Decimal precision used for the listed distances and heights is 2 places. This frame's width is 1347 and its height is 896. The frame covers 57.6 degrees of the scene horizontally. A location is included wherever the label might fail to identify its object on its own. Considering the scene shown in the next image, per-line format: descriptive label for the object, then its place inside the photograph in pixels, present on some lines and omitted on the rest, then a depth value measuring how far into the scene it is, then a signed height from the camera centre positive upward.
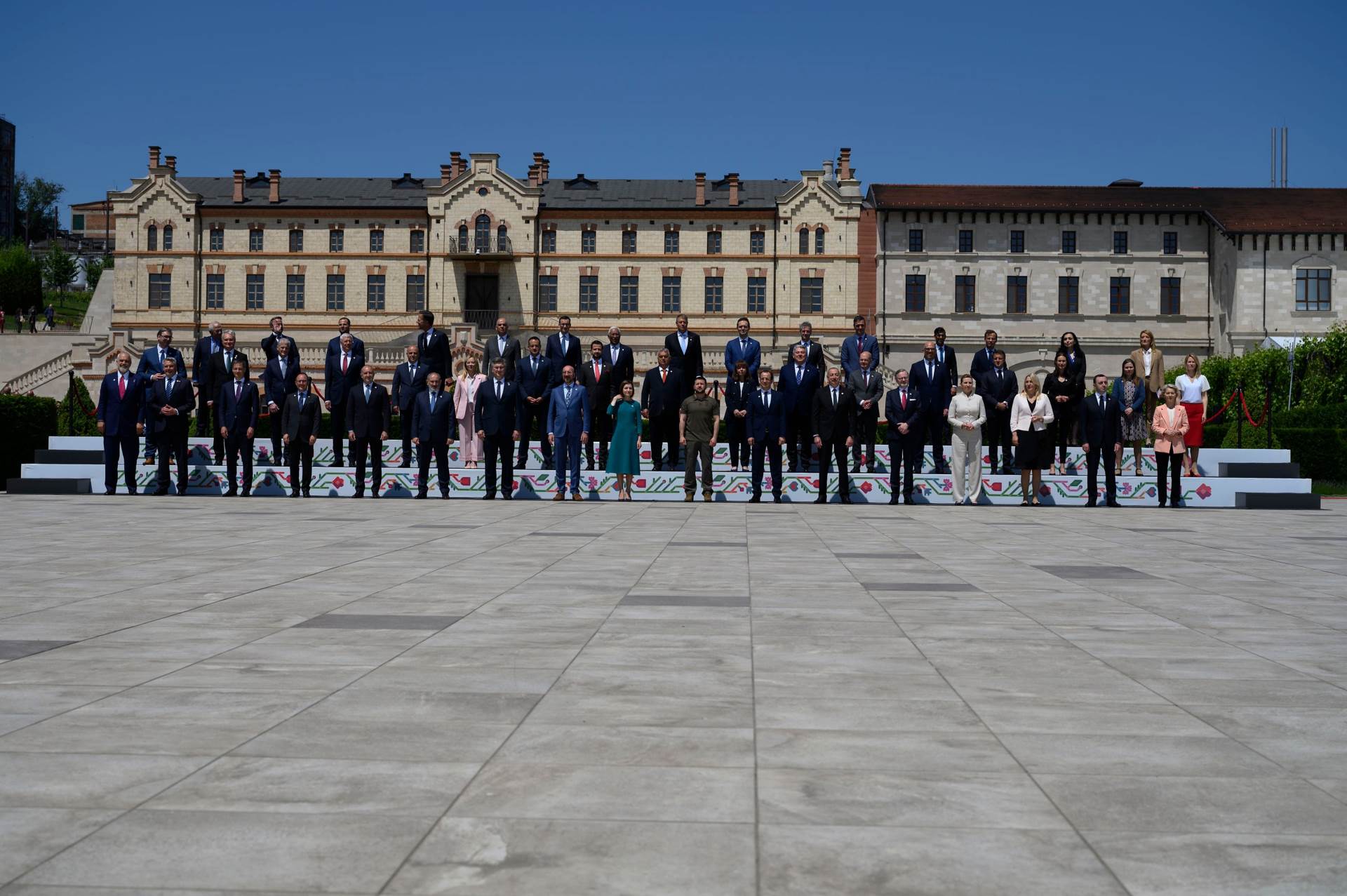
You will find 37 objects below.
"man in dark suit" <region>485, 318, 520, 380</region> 19.11 +1.61
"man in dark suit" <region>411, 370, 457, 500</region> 18.61 +0.39
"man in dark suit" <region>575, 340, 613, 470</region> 19.95 +1.05
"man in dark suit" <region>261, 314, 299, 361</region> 19.09 +1.68
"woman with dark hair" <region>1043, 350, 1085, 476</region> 19.25 +0.89
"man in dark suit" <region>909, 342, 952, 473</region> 19.28 +0.98
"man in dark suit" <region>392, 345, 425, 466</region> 19.42 +1.04
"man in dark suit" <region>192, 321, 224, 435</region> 19.83 +1.47
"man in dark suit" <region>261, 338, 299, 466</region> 19.53 +1.14
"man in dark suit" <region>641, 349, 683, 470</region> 19.50 +0.77
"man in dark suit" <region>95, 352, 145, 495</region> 18.84 +0.53
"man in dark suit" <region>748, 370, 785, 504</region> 18.78 +0.40
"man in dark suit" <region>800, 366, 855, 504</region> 18.61 +0.49
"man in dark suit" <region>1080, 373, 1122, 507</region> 18.72 +0.38
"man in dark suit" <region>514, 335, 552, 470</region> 19.58 +1.11
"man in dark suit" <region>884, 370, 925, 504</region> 18.94 +0.28
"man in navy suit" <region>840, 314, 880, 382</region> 19.58 +1.60
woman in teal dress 18.92 +0.12
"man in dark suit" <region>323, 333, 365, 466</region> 19.25 +1.16
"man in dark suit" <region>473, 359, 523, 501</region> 18.59 +0.51
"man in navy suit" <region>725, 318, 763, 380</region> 20.00 +1.58
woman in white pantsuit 18.39 +0.22
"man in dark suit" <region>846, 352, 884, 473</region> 19.69 +0.88
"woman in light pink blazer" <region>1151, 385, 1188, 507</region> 18.38 +0.28
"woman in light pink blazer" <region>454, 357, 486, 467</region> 21.27 +0.61
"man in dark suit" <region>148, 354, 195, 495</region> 19.03 +0.57
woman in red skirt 19.06 +0.83
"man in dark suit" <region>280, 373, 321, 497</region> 19.09 +0.38
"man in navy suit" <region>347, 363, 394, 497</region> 18.89 +0.44
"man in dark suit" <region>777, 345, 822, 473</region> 19.25 +0.95
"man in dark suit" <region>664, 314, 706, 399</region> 19.86 +1.55
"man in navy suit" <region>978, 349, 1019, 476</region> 19.45 +0.96
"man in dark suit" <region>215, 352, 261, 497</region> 18.95 +0.54
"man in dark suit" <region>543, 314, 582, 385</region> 19.52 +1.54
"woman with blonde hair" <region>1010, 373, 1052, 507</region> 18.41 +0.30
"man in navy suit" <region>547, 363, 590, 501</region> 18.55 +0.46
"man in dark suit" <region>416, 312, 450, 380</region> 19.52 +1.58
